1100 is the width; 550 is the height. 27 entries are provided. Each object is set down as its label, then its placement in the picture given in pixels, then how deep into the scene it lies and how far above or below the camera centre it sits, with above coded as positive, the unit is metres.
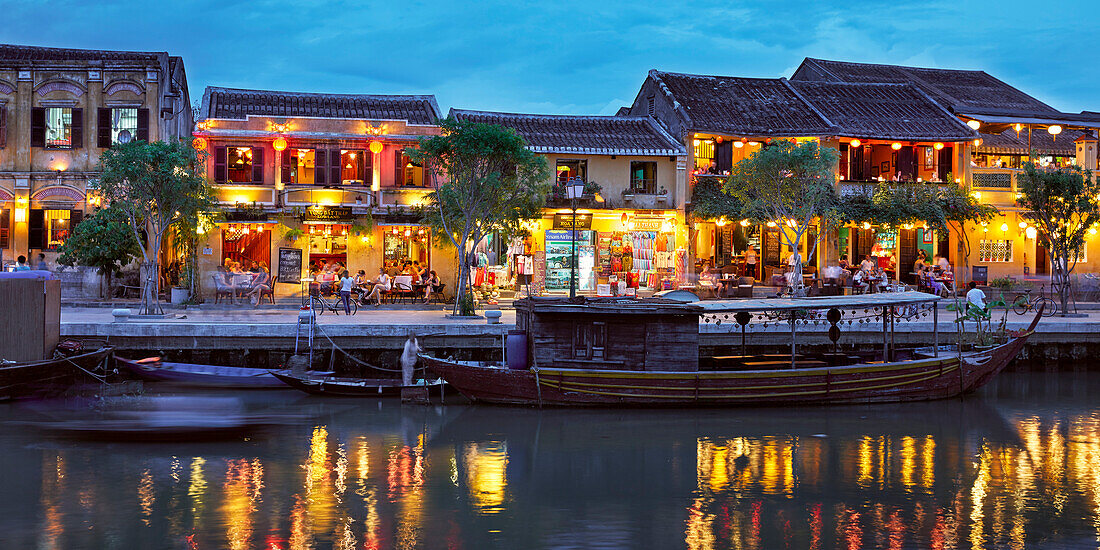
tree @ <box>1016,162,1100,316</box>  28.50 +2.36
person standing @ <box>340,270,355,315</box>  26.48 -0.23
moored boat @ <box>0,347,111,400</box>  18.56 -1.84
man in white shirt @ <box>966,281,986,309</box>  24.80 -0.30
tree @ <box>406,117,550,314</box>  25.09 +2.85
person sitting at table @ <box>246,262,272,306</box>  28.83 -0.12
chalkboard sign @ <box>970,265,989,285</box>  36.22 +0.45
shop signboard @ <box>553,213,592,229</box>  34.59 +2.20
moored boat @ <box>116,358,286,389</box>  20.23 -1.95
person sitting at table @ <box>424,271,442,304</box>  30.64 -0.09
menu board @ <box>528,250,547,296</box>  34.37 +0.46
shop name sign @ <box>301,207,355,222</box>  31.08 +2.14
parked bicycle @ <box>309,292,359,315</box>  26.95 -0.68
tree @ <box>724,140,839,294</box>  29.88 +3.24
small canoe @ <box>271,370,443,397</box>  20.02 -2.14
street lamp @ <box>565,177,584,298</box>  22.98 +2.23
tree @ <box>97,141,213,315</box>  23.80 +2.38
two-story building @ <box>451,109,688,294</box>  34.41 +2.38
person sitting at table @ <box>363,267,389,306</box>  29.77 -0.19
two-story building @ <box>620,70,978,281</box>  36.03 +5.32
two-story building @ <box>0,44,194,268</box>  31.06 +4.90
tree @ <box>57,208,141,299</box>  28.08 +1.09
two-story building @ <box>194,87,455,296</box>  31.09 +2.97
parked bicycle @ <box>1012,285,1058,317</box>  28.61 -0.57
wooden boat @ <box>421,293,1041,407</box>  19.08 -1.67
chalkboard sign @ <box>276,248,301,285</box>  31.64 +0.49
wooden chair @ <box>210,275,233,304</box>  28.27 -0.16
